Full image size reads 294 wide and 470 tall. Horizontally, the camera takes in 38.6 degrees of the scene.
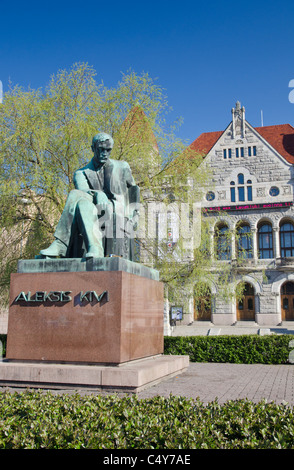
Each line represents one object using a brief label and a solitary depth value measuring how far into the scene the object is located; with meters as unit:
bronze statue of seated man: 6.80
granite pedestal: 5.86
